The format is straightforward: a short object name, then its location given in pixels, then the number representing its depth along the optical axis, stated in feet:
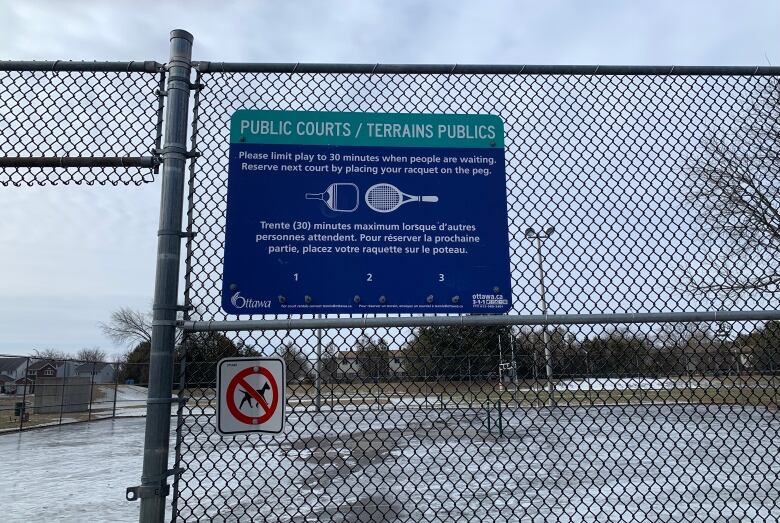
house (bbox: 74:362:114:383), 166.36
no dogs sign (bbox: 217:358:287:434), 8.34
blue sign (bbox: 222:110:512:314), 9.15
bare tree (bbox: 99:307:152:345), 170.71
